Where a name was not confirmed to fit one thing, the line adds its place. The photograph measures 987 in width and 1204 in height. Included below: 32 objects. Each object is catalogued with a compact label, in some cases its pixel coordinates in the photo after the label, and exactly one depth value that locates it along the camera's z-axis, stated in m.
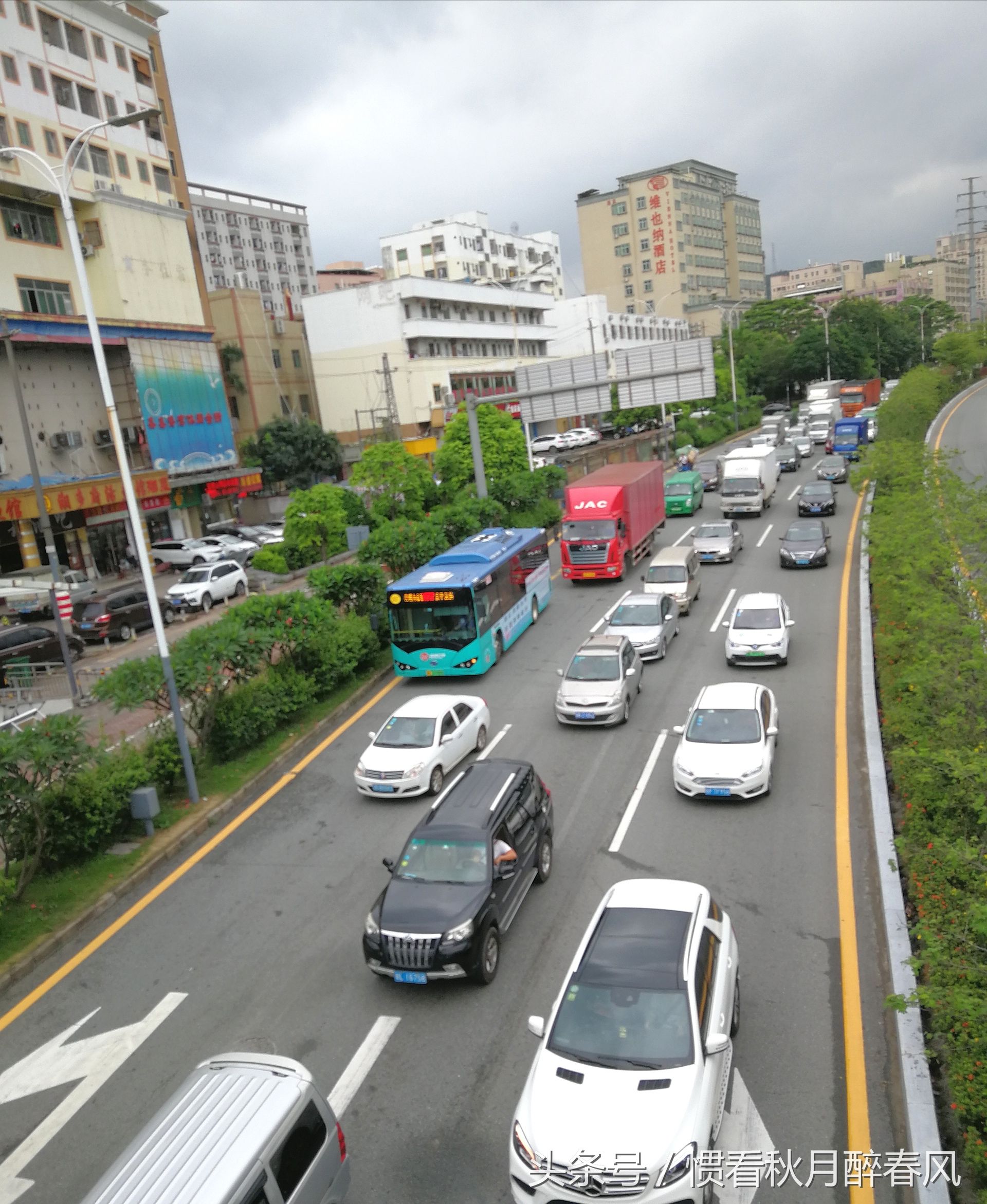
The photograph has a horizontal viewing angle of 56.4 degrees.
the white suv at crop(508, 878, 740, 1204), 6.83
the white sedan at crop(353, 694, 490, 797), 16.14
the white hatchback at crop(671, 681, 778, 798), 14.88
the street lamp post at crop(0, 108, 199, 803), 13.81
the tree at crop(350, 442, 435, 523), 42.88
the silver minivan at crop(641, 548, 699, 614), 27.11
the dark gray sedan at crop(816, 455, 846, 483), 45.66
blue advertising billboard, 45.09
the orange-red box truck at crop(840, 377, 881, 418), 70.62
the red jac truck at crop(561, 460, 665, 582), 31.11
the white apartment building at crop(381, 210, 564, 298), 88.69
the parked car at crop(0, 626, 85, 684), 26.75
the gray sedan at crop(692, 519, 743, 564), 33.12
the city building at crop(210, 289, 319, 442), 61.22
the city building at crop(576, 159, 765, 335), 125.31
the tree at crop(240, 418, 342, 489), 57.94
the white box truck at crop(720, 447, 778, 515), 41.81
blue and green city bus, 22.06
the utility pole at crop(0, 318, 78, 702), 22.92
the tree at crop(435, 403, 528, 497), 49.06
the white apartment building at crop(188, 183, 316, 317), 83.25
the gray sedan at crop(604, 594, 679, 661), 22.86
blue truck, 53.06
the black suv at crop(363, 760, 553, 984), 10.30
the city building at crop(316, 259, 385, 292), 101.81
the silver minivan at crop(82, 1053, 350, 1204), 6.16
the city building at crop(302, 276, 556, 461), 66.69
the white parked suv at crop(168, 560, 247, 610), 34.09
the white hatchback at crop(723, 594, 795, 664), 21.44
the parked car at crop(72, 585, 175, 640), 31.05
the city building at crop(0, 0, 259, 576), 39.66
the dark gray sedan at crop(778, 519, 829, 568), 30.64
